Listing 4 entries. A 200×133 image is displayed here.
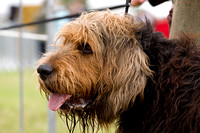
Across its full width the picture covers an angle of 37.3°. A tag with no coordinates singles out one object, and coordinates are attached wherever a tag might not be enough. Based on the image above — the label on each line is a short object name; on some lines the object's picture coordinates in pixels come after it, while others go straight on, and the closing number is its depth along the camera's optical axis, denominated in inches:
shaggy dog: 88.7
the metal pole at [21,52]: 191.3
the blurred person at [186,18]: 105.9
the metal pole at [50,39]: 175.9
